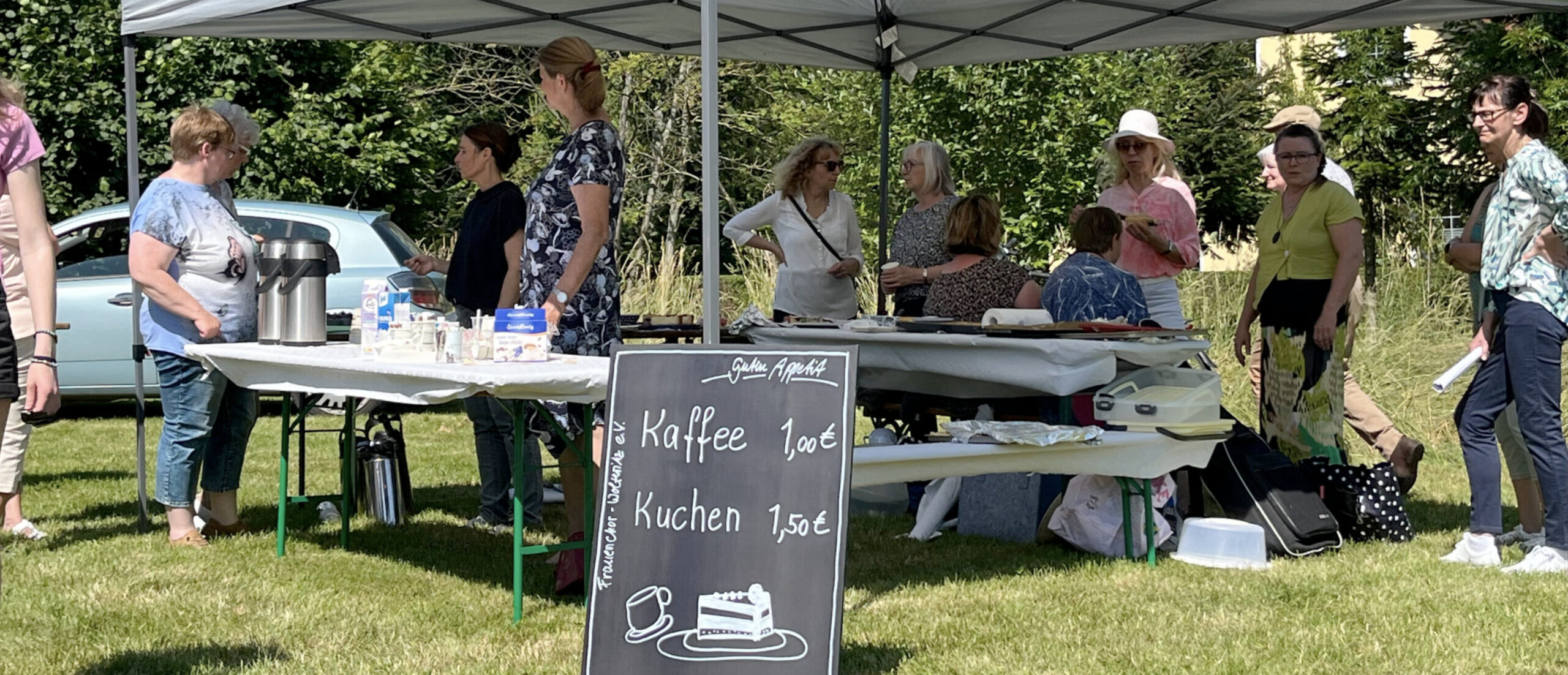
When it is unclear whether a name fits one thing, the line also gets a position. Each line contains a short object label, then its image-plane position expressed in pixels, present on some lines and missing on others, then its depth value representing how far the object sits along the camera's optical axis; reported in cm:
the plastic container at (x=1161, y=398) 475
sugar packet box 404
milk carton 445
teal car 935
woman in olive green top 541
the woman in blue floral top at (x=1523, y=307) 460
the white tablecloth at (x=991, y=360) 470
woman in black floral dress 439
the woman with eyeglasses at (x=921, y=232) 650
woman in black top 523
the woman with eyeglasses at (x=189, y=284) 500
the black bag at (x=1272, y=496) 504
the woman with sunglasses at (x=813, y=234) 693
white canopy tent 601
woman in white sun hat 625
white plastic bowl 485
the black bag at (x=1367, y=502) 531
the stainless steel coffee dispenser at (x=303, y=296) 495
